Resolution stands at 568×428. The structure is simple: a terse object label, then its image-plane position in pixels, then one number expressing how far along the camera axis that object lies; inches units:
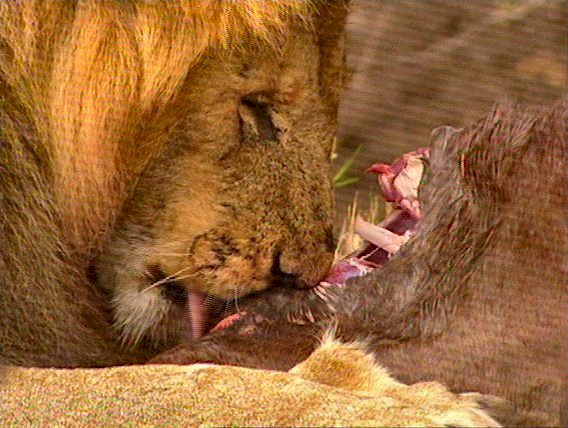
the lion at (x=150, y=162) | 360.2
